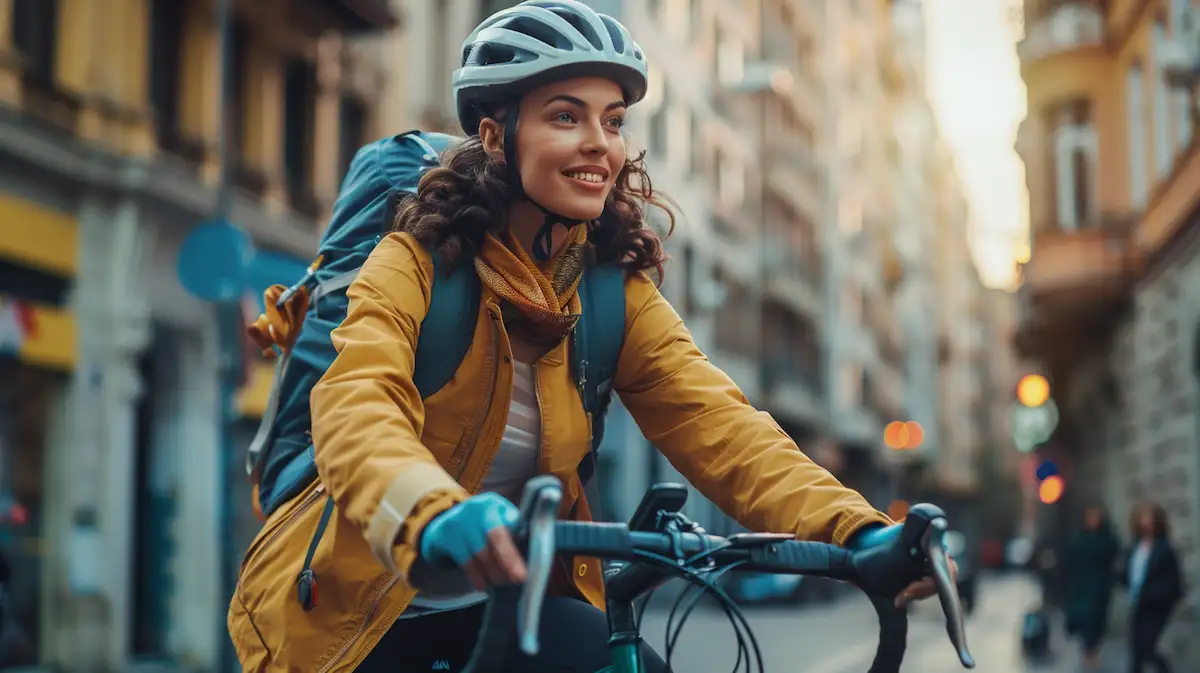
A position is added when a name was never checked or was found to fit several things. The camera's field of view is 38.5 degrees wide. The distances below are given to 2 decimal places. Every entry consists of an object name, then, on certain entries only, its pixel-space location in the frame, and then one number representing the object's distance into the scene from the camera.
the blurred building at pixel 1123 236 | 18.94
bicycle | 2.25
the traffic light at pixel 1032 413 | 20.64
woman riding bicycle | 2.54
